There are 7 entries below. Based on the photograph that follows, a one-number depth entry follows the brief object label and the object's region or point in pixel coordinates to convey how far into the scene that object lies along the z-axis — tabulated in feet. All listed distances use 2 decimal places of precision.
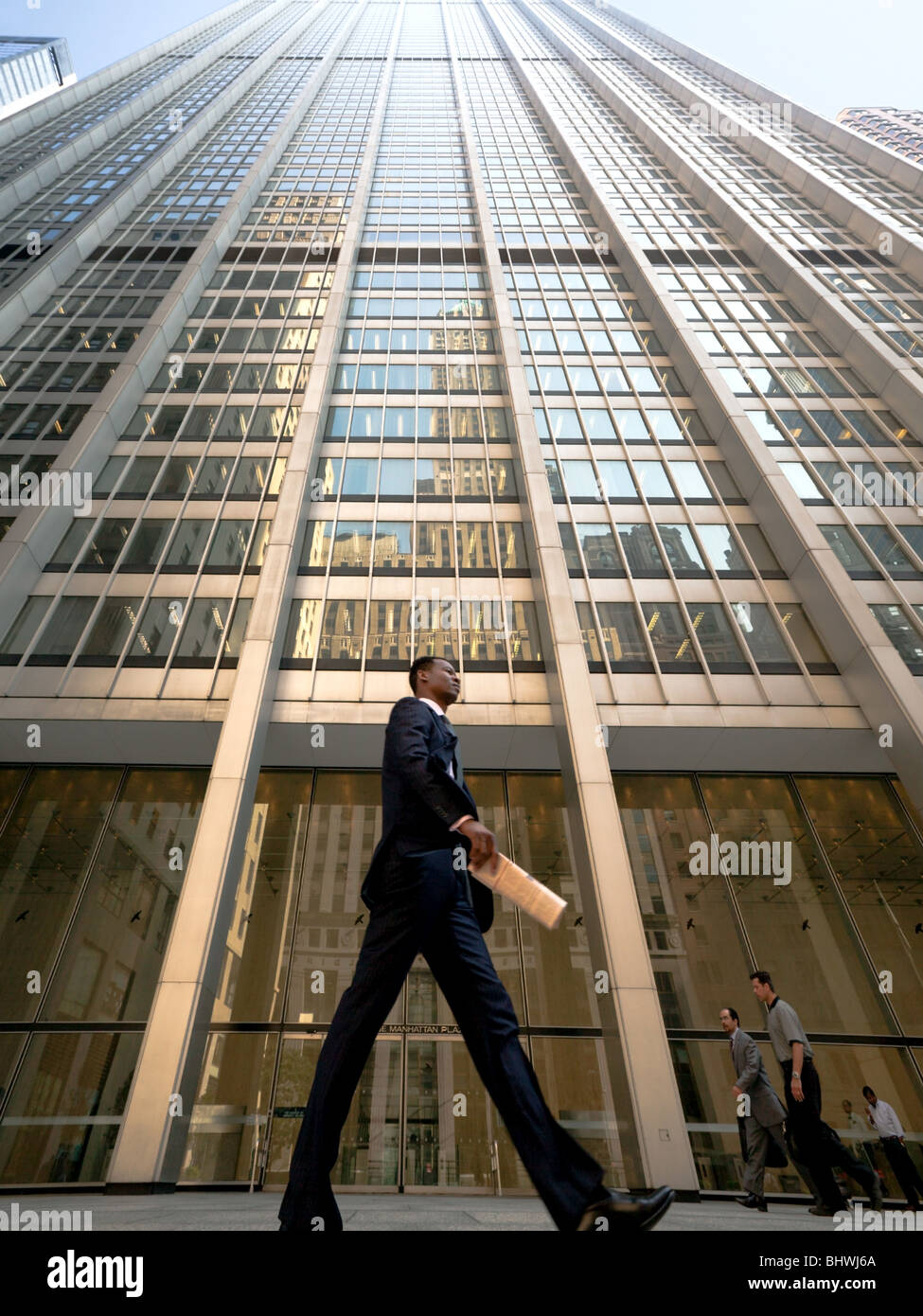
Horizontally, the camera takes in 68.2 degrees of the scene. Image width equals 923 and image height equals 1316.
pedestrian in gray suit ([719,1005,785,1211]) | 24.06
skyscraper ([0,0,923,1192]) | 35.32
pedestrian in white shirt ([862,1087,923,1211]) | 26.33
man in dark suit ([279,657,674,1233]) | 9.04
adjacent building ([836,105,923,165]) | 177.78
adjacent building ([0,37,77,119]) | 343.77
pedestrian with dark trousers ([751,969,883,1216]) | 21.67
